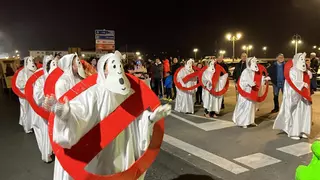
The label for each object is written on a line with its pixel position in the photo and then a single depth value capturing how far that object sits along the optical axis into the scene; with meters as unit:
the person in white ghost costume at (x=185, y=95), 8.56
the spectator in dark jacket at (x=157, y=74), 11.21
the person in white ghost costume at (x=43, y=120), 4.67
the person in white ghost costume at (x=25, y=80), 6.78
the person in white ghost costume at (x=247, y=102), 6.65
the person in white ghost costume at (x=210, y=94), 7.74
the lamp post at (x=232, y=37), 18.70
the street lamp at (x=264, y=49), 46.63
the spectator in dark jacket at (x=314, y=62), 9.39
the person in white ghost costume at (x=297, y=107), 5.71
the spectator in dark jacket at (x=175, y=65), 10.71
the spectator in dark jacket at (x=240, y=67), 8.23
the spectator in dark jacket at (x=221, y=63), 8.50
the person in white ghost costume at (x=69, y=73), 3.61
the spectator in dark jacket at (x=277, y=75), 8.03
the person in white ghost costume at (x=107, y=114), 2.39
